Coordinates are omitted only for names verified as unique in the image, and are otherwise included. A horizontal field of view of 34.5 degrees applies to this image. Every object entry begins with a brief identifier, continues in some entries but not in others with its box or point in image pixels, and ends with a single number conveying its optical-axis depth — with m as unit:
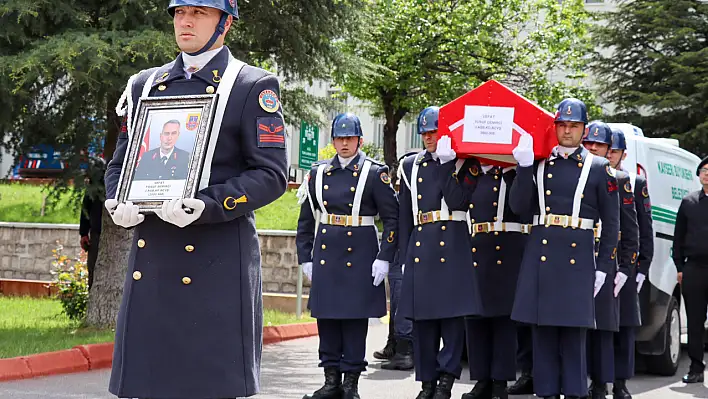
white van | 10.62
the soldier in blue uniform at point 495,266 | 8.85
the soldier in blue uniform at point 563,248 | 7.88
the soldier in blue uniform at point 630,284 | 9.11
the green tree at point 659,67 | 34.38
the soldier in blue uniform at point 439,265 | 8.40
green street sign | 14.62
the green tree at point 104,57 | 9.77
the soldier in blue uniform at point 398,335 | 10.68
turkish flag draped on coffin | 8.09
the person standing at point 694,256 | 11.08
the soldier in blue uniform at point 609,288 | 8.50
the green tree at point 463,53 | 31.77
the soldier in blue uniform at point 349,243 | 8.97
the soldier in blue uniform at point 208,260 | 3.92
